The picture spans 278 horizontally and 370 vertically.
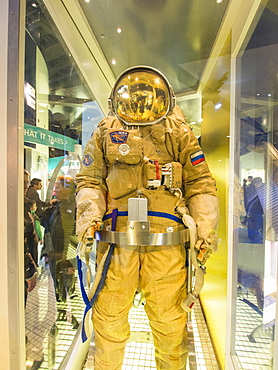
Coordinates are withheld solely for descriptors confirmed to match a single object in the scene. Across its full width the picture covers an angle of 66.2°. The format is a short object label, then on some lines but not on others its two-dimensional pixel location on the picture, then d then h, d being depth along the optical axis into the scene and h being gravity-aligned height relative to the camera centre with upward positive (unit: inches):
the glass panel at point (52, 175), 41.6 +2.2
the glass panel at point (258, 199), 36.0 -3.1
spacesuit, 38.4 -4.7
